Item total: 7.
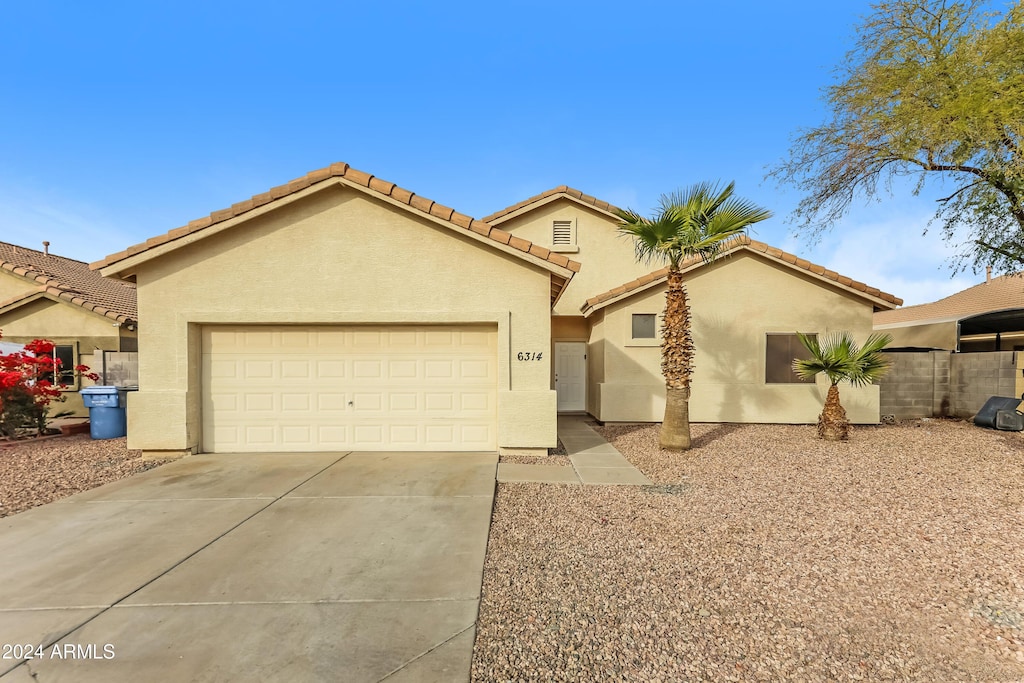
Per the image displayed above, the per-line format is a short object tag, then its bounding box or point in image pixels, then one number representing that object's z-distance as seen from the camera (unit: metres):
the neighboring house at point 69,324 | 12.64
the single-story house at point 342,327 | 7.71
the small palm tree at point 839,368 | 8.97
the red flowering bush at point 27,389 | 8.98
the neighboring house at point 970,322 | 14.44
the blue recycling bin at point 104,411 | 9.26
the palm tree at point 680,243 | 7.89
